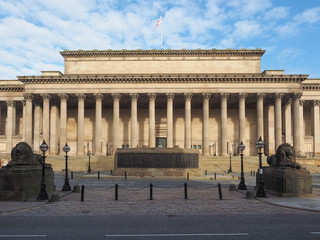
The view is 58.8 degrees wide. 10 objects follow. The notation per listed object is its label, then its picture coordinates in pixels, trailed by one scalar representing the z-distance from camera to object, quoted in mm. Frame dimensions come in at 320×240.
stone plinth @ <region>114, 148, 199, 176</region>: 30094
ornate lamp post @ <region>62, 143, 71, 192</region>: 19781
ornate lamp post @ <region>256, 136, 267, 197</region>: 16797
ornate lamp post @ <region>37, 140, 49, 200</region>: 15938
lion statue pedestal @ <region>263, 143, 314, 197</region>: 16828
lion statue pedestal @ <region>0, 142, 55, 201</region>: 15633
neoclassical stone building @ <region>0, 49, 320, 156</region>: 51750
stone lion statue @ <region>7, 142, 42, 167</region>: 16484
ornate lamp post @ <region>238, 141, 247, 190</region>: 20477
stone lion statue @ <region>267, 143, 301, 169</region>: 17695
